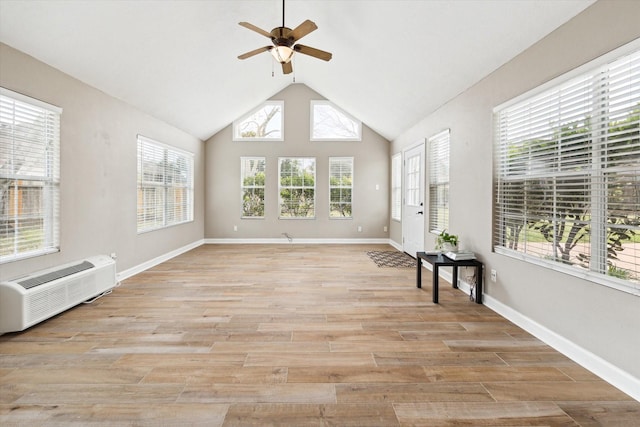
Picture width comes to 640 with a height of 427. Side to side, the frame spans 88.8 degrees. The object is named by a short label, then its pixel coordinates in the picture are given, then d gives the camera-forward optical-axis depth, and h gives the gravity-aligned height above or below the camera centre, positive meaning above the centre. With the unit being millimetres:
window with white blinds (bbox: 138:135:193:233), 5020 +395
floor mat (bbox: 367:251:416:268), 5346 -911
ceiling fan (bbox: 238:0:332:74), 3027 +1656
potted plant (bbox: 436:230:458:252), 3729 -399
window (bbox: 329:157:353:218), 7816 +528
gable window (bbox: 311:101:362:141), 7777 +1992
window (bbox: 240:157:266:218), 7770 +475
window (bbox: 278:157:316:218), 7785 +502
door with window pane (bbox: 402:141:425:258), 5469 +116
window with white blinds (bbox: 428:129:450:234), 4504 +389
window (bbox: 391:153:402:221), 6918 +479
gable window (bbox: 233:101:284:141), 7738 +1997
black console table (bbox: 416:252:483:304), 3404 -604
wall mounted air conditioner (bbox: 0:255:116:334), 2584 -749
